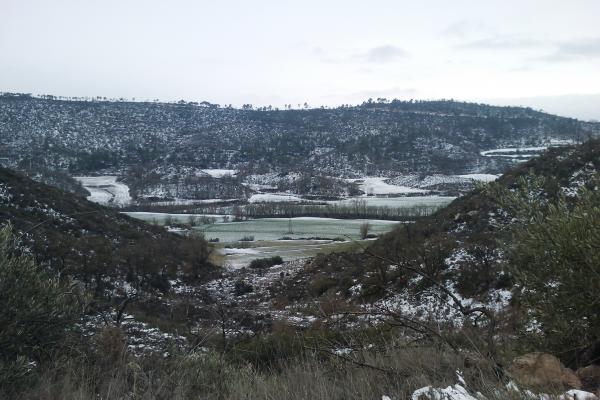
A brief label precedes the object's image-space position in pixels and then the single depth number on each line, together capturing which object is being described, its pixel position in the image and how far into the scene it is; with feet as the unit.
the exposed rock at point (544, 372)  10.18
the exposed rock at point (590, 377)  10.88
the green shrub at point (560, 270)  12.77
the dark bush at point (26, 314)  13.67
